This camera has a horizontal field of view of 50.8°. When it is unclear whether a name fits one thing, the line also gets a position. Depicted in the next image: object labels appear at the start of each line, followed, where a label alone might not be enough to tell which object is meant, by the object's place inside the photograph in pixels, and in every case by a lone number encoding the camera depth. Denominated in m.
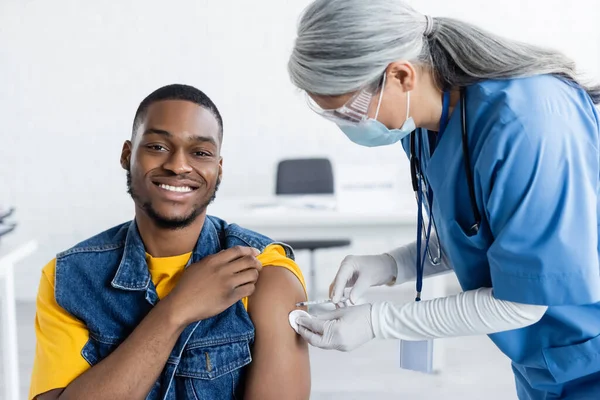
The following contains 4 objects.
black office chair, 3.41
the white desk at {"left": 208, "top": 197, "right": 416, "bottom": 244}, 2.48
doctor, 0.99
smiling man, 1.11
